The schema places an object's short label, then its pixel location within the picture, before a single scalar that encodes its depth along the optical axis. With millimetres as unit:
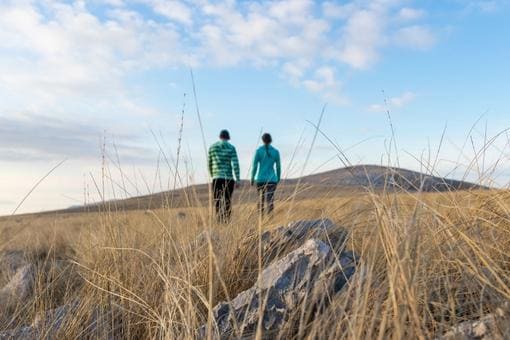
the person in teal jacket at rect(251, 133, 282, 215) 8656
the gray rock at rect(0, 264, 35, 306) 4164
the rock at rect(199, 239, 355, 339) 1983
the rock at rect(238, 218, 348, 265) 2846
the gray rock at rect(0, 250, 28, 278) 5535
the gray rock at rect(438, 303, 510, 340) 1438
